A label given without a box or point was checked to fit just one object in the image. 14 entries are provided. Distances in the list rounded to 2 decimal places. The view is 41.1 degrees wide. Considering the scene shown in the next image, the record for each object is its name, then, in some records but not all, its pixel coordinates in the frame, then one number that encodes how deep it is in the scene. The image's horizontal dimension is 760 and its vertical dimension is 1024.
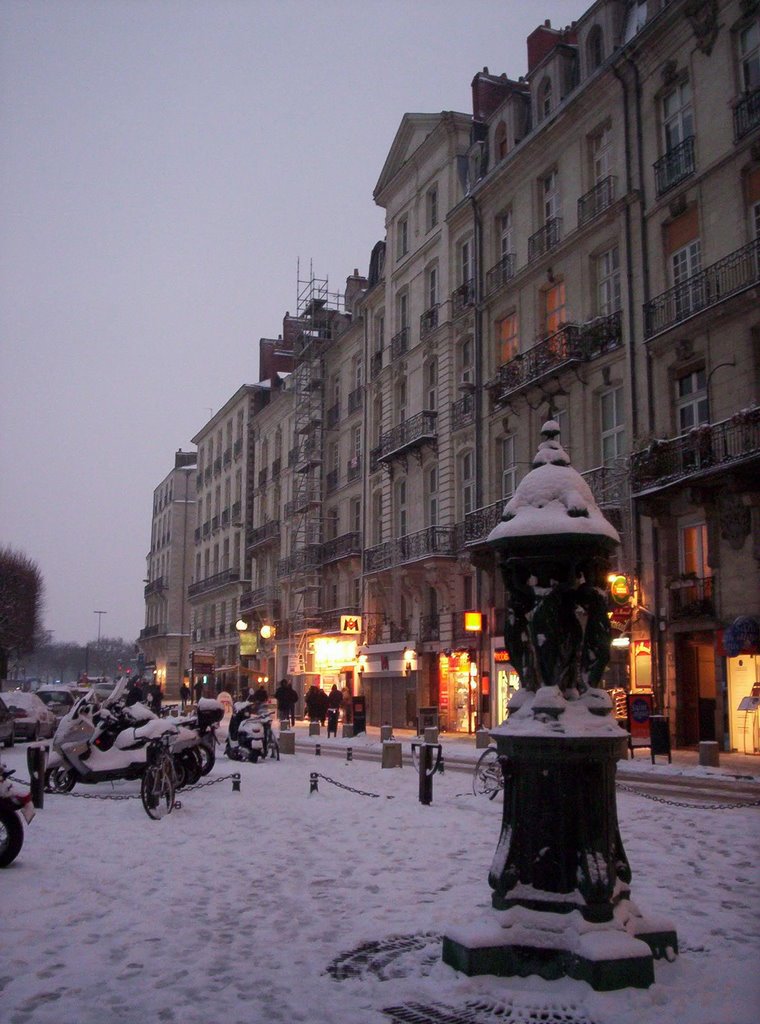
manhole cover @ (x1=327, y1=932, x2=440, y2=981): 5.70
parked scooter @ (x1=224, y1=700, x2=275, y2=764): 20.20
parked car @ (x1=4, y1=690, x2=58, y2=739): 25.91
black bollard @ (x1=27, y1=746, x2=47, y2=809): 13.02
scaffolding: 46.06
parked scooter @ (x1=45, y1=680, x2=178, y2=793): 14.08
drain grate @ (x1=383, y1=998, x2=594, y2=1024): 4.97
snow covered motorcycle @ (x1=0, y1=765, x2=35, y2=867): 8.59
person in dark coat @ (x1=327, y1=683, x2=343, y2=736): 31.44
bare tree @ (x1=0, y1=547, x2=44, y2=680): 53.88
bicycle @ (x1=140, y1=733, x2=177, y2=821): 11.80
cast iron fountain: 5.61
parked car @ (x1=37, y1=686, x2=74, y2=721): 34.09
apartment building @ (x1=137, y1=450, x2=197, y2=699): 82.81
